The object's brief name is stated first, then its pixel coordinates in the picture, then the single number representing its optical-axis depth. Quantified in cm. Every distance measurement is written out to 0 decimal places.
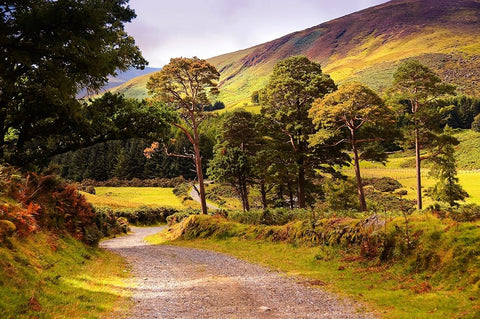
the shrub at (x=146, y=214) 4884
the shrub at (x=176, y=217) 3503
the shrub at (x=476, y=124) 11011
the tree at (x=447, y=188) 3932
